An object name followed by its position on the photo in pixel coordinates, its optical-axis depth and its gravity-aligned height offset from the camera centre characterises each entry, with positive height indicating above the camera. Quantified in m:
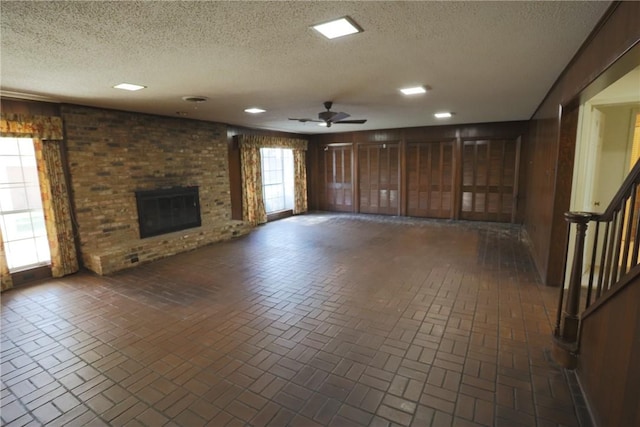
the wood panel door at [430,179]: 7.83 -0.29
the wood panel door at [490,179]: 7.18 -0.30
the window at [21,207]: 4.02 -0.39
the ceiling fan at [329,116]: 4.35 +0.73
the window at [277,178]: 8.23 -0.21
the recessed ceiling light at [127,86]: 3.39 +0.95
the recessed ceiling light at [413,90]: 3.77 +0.93
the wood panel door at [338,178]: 9.09 -0.25
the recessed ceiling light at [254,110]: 5.01 +0.97
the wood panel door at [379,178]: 8.45 -0.26
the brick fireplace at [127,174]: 4.52 +0.00
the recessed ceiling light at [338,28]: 1.99 +0.91
